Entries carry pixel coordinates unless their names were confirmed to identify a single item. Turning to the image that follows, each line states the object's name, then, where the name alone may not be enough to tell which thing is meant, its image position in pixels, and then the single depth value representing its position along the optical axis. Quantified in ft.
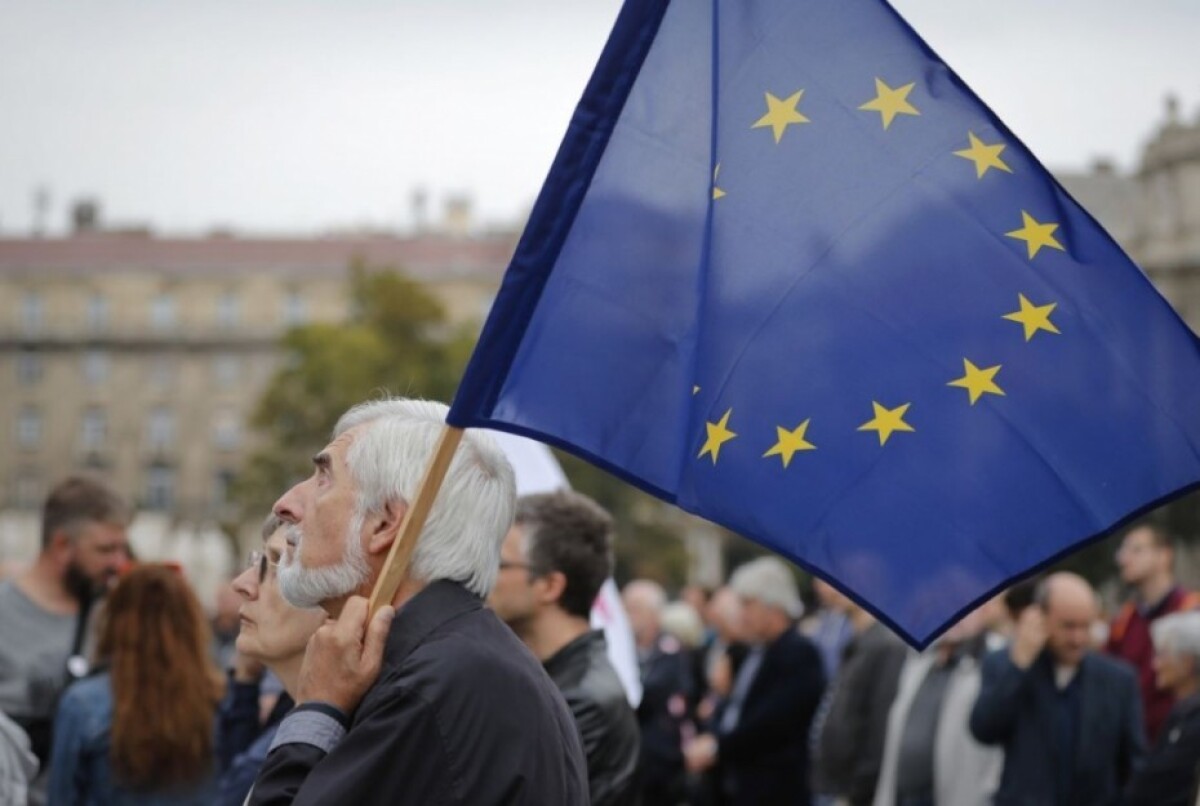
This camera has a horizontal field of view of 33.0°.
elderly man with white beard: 9.98
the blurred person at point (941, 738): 26.66
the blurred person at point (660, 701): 31.81
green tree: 222.07
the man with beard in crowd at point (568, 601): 17.04
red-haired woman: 19.04
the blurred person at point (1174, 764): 22.26
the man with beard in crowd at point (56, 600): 20.75
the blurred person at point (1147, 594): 29.89
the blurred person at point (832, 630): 39.55
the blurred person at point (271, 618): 11.67
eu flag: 11.73
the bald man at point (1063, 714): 24.62
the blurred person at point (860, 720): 30.71
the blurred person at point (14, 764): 15.02
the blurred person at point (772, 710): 32.07
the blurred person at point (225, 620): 47.68
